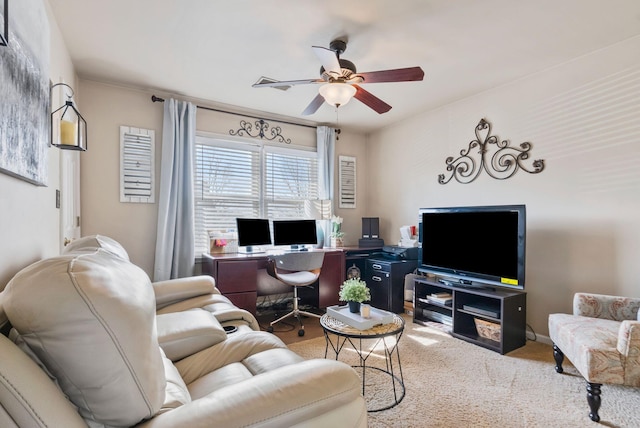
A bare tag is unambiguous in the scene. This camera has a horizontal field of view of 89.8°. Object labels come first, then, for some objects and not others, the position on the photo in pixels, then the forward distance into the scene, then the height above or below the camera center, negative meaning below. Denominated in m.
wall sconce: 1.84 +0.46
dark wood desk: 3.20 -0.62
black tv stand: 2.74 -0.93
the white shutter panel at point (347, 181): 4.75 +0.47
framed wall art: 1.10 +0.47
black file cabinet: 3.79 -0.83
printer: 3.90 -0.49
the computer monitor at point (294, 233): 3.99 -0.26
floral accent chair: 1.77 -0.76
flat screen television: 2.75 -0.30
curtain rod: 3.42 +1.21
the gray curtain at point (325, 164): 4.46 +0.68
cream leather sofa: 0.67 -0.37
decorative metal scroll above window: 4.01 +1.04
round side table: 1.88 -0.72
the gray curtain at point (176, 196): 3.32 +0.17
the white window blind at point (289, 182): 4.23 +0.42
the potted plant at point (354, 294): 2.13 -0.54
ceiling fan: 2.18 +0.96
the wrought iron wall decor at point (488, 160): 3.08 +0.55
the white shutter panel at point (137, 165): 3.29 +0.49
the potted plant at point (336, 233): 4.32 -0.28
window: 3.78 +0.38
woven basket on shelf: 2.79 -1.04
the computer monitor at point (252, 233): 3.71 -0.25
